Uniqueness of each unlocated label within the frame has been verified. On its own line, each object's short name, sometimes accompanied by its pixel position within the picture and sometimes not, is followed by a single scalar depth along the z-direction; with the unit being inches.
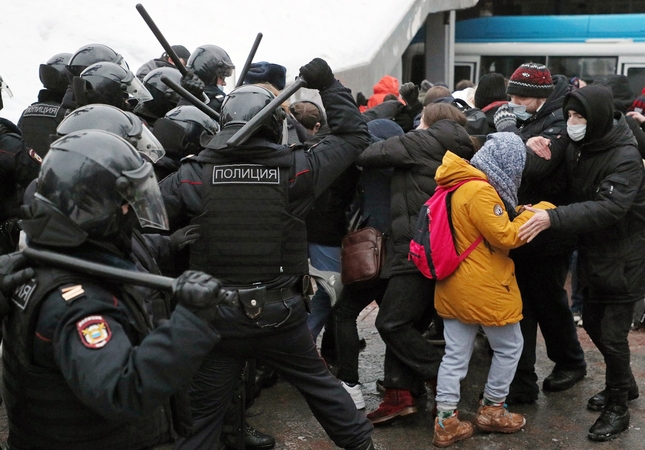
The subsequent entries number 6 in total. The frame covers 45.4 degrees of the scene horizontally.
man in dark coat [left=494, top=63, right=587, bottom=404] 184.7
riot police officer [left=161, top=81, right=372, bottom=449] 140.9
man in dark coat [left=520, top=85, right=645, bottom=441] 166.1
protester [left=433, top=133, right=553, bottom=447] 163.3
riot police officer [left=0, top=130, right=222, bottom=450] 85.8
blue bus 531.8
